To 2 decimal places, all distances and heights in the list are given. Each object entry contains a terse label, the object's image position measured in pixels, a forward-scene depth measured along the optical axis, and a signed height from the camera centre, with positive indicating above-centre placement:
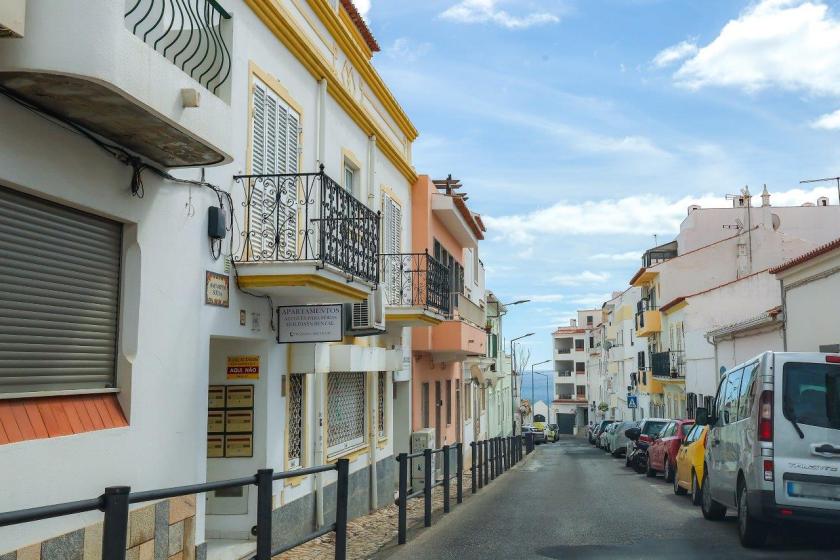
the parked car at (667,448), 20.00 -1.60
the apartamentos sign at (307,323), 9.84 +0.69
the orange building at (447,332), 19.02 +1.15
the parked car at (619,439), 35.81 -2.41
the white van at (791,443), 8.88 -0.64
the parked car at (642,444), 25.02 -1.83
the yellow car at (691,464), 14.27 -1.44
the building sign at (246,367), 9.80 +0.17
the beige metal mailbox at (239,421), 9.73 -0.45
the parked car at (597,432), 47.64 -3.08
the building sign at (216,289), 8.23 +0.91
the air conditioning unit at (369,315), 12.38 +0.99
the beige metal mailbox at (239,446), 9.72 -0.73
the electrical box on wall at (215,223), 8.25 +1.53
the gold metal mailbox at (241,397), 9.79 -0.18
